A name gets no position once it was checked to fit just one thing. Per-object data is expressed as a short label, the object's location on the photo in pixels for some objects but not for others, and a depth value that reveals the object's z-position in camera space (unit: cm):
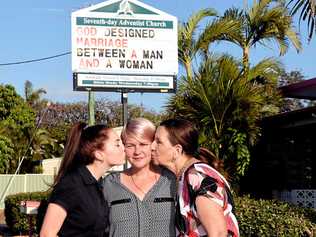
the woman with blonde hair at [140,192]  302
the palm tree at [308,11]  731
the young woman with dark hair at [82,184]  294
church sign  950
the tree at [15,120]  2764
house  1071
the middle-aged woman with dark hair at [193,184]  271
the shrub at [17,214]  1259
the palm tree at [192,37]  1156
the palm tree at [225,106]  960
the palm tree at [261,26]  1190
